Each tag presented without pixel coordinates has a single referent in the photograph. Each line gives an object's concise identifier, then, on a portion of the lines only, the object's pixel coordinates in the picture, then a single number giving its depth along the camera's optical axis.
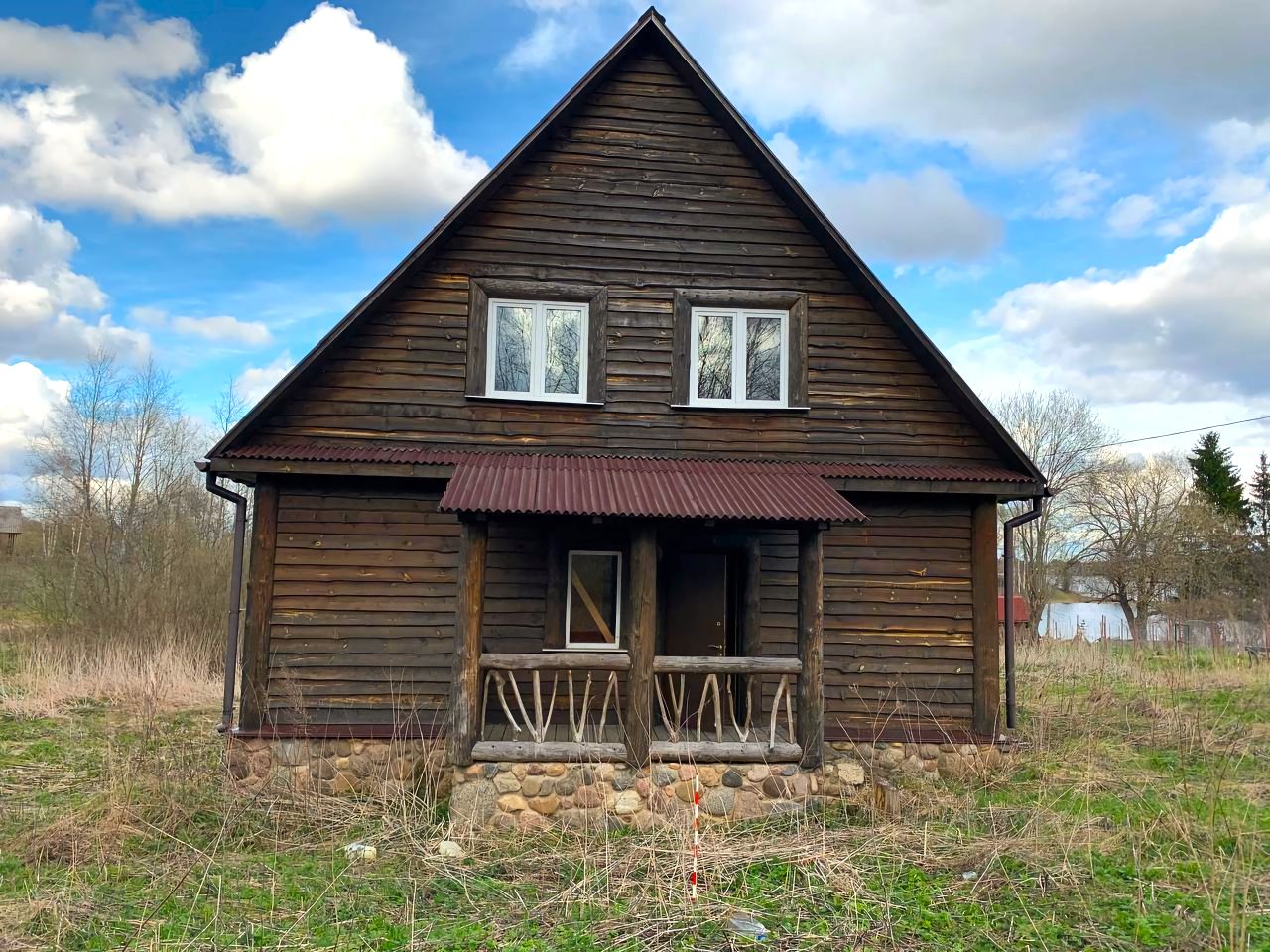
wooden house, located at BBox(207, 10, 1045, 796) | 8.88
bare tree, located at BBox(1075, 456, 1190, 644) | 32.22
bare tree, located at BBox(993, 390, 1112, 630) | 36.03
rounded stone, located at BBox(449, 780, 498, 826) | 7.32
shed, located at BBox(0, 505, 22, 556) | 51.00
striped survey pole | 5.66
